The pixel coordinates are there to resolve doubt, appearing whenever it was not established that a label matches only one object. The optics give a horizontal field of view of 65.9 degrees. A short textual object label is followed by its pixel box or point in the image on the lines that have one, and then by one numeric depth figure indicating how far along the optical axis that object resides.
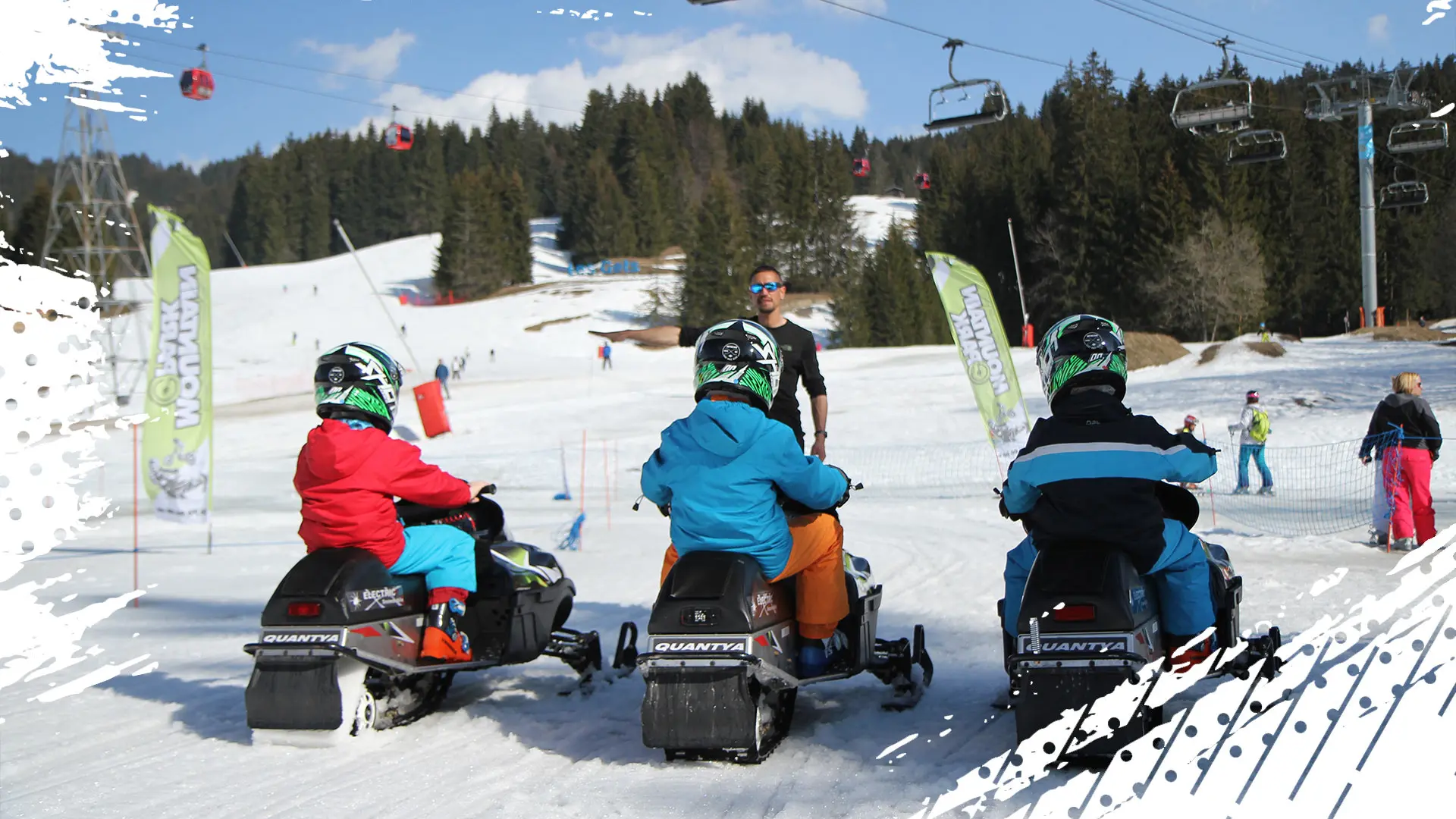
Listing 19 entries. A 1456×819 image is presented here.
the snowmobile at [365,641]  4.89
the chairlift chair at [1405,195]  32.75
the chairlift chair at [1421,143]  27.28
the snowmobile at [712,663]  4.39
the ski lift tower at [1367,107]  29.30
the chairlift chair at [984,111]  20.98
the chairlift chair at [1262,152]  29.77
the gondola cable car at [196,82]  32.56
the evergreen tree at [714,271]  71.69
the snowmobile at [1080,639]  4.02
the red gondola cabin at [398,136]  50.34
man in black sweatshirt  6.82
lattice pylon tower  23.19
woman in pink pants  10.35
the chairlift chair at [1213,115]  24.48
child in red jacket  5.23
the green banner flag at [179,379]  10.47
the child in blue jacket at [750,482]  4.75
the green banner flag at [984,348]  11.93
